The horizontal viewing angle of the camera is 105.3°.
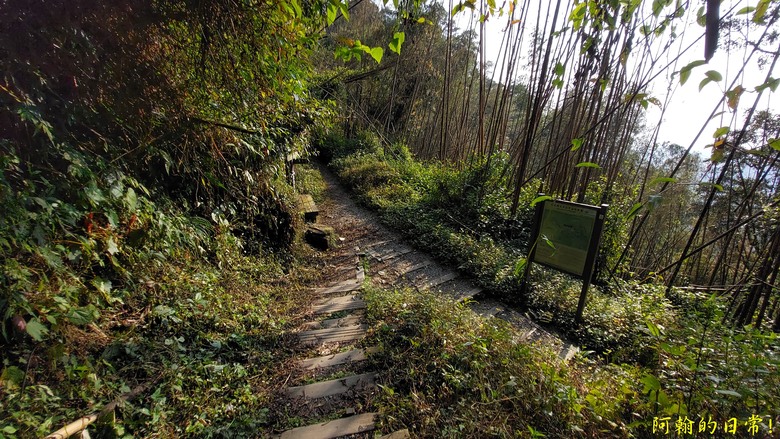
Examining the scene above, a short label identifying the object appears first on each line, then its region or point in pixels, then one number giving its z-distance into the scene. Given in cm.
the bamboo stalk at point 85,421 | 111
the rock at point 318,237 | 419
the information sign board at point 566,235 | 282
